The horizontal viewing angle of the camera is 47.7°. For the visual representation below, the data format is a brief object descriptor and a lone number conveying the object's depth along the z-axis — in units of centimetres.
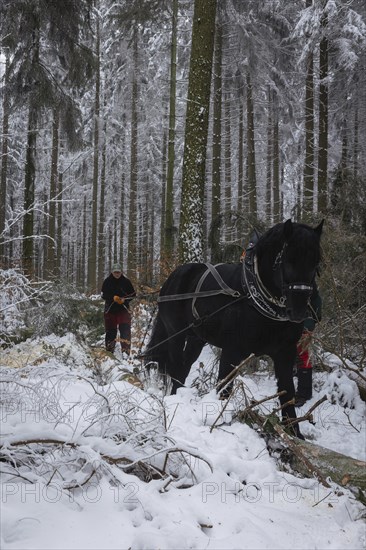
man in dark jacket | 829
